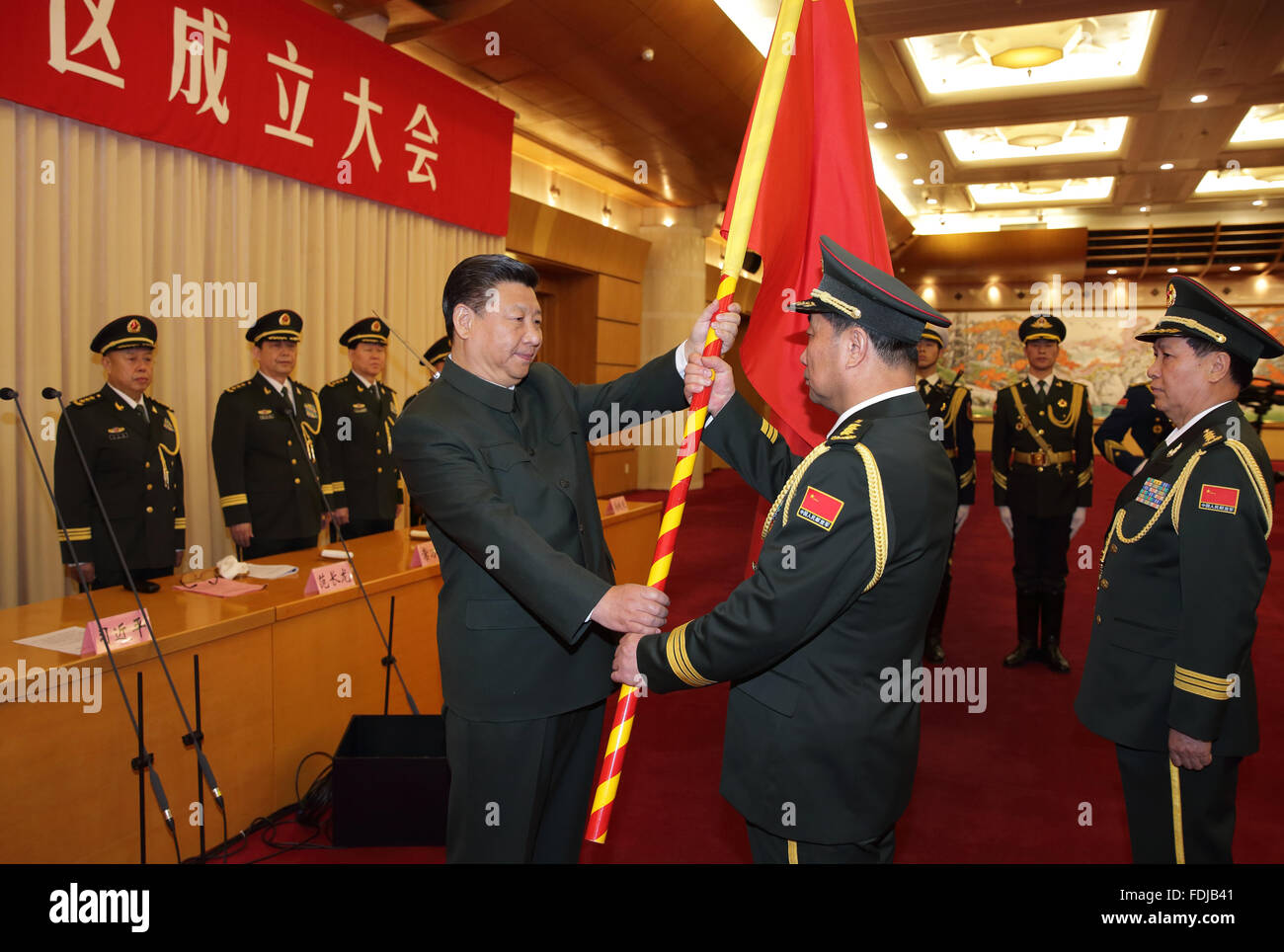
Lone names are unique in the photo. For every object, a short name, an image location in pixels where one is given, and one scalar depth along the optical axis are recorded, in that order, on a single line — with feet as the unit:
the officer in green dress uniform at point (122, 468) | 11.32
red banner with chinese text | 12.14
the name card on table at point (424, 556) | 11.29
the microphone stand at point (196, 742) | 7.15
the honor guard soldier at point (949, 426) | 14.89
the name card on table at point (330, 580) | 9.27
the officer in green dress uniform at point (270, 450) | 13.80
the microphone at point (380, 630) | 9.31
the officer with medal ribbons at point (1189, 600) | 5.80
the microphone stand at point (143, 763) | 6.95
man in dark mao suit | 5.27
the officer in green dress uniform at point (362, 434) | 15.97
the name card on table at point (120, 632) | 7.09
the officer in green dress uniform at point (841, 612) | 4.52
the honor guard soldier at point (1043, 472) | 14.21
